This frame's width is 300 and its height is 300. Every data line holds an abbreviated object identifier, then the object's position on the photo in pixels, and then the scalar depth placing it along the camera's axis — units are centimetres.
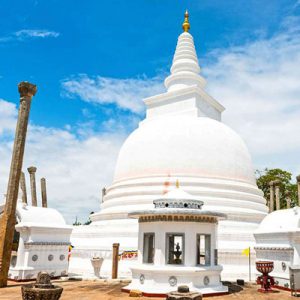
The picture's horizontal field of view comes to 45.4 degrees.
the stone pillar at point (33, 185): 3394
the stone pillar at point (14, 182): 1683
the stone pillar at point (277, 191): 3480
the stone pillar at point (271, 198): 3598
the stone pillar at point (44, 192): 3389
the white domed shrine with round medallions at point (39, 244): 1964
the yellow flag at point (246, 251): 2003
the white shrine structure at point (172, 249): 1498
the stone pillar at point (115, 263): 1992
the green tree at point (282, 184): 5016
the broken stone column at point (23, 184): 3272
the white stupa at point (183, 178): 2358
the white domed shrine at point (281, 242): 1742
